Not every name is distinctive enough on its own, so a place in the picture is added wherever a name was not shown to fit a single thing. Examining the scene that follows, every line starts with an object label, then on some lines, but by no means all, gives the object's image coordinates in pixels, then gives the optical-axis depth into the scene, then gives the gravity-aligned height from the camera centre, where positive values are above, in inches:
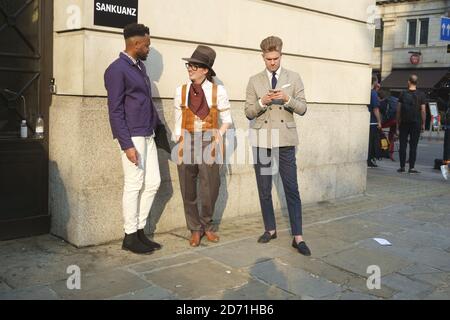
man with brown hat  204.8 -5.2
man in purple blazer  185.6 -3.1
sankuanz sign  199.5 +41.3
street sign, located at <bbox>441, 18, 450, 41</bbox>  439.2 +81.6
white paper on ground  217.4 -48.0
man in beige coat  200.9 -2.0
